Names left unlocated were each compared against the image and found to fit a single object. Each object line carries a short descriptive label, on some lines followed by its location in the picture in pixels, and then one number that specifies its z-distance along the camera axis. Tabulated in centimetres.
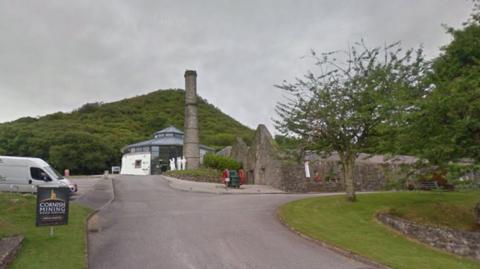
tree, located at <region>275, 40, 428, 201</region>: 1638
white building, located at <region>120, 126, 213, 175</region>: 5228
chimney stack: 4078
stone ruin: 2812
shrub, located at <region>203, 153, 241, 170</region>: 3619
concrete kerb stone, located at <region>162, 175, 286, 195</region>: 2441
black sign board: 992
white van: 1900
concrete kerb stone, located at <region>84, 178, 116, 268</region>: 952
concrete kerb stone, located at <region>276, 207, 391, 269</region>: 878
